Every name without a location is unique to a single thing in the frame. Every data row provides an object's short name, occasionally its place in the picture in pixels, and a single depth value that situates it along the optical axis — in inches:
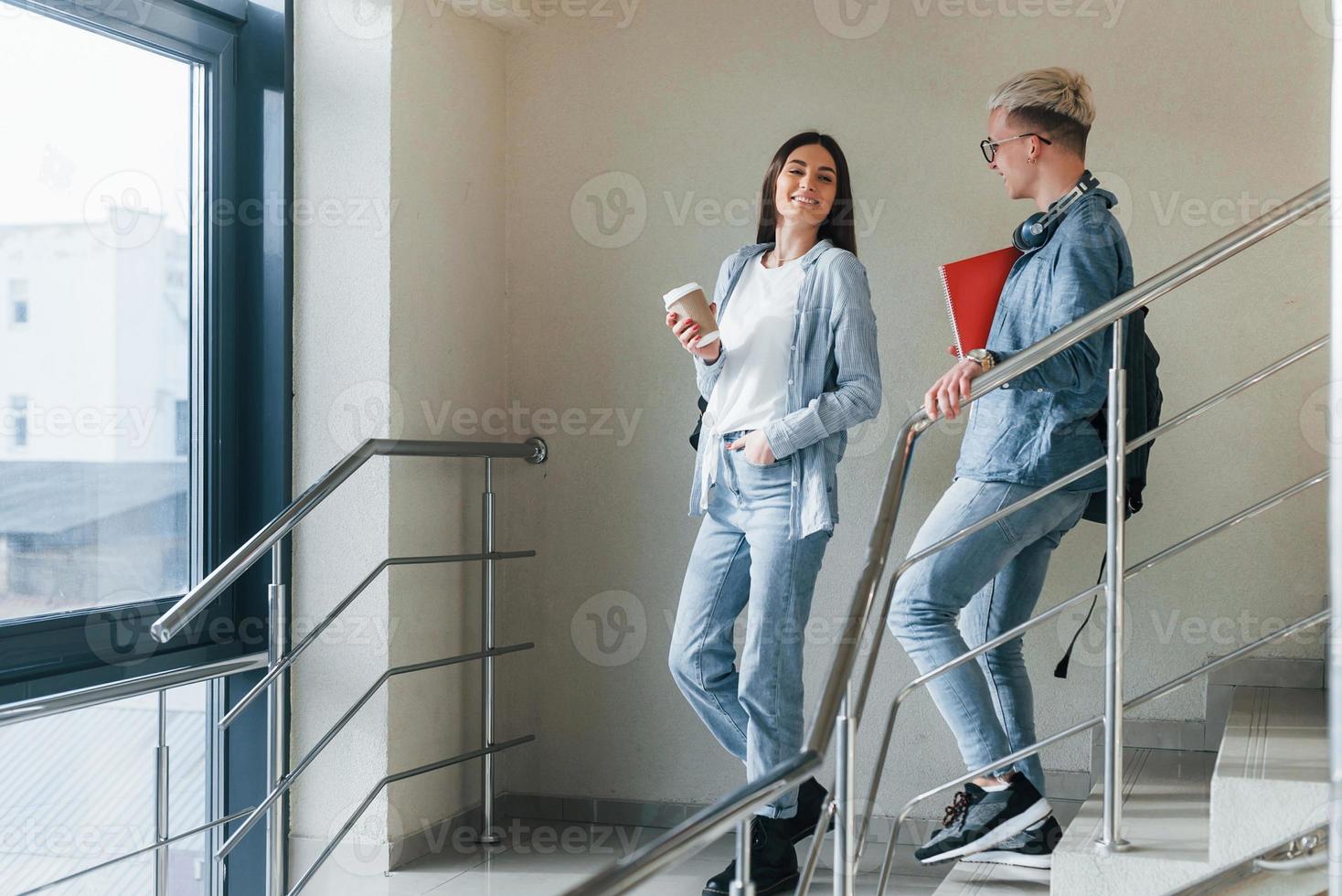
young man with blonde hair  84.9
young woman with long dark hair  100.6
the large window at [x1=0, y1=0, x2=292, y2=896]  104.4
